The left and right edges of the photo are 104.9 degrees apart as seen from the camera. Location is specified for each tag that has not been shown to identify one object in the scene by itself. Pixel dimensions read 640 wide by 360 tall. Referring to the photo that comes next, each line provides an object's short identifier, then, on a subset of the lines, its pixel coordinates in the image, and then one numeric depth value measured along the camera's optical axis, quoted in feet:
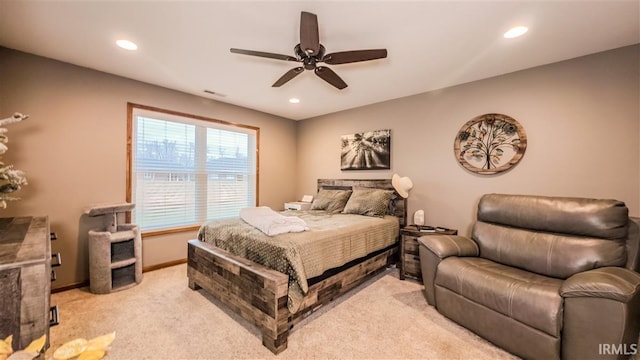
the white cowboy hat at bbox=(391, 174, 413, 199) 11.41
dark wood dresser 3.03
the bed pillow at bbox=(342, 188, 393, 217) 11.53
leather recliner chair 5.00
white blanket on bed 7.49
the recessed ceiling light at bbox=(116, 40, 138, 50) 7.59
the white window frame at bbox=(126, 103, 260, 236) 10.46
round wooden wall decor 9.36
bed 6.18
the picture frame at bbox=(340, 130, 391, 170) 13.08
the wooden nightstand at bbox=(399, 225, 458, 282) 9.91
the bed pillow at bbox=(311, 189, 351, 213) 12.80
